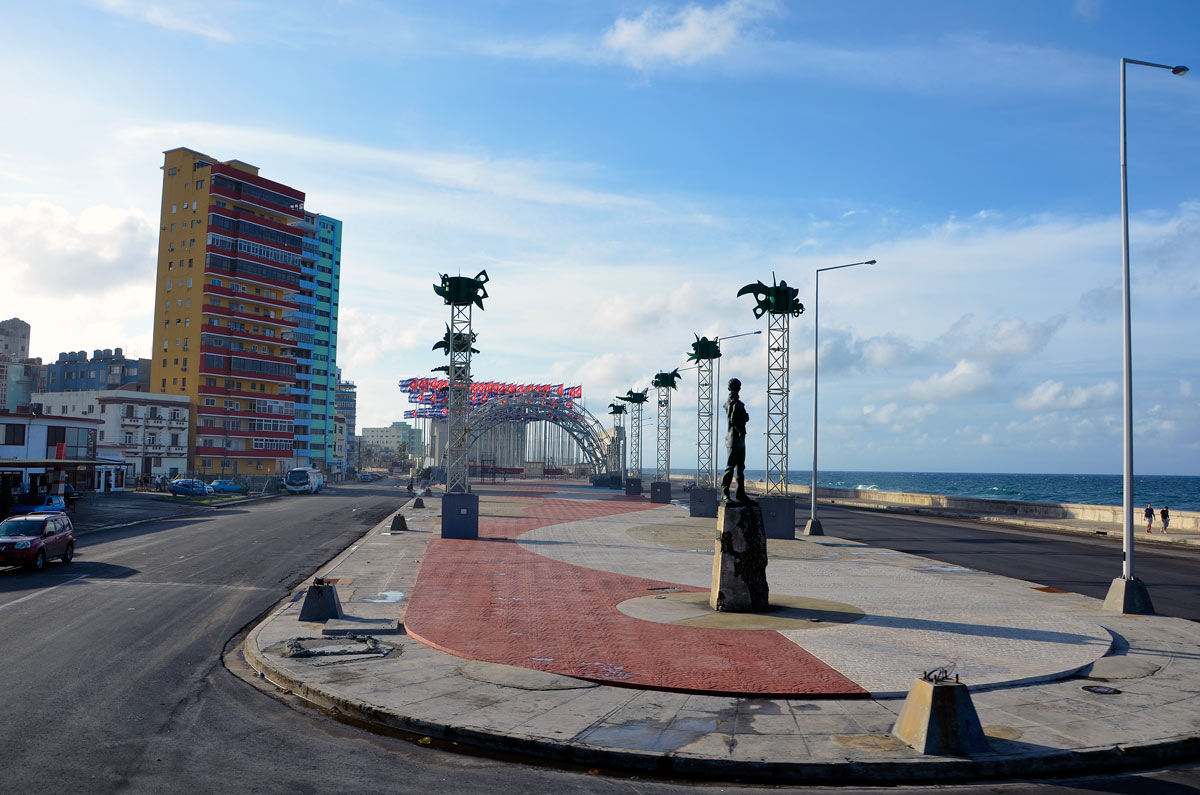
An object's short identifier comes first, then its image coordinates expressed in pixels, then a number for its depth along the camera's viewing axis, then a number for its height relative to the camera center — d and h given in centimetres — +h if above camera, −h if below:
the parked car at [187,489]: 6216 -382
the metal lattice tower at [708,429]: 4722 +143
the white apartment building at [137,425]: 8231 +136
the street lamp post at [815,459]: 3538 -21
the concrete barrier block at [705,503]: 4359 -276
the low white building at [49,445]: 5178 -69
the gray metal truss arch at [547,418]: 9375 +381
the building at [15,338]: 16425 +1988
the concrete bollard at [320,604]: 1475 -296
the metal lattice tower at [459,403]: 3447 +193
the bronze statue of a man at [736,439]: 1620 +29
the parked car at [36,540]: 2097 -280
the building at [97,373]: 12362 +1007
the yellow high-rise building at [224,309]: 9588 +1589
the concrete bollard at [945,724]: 816 -270
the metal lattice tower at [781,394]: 3475 +258
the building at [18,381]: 12812 +872
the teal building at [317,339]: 11969 +1636
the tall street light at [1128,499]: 1652 -75
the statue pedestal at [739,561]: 1562 -209
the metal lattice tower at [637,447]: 7266 +31
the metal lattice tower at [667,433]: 6128 +138
